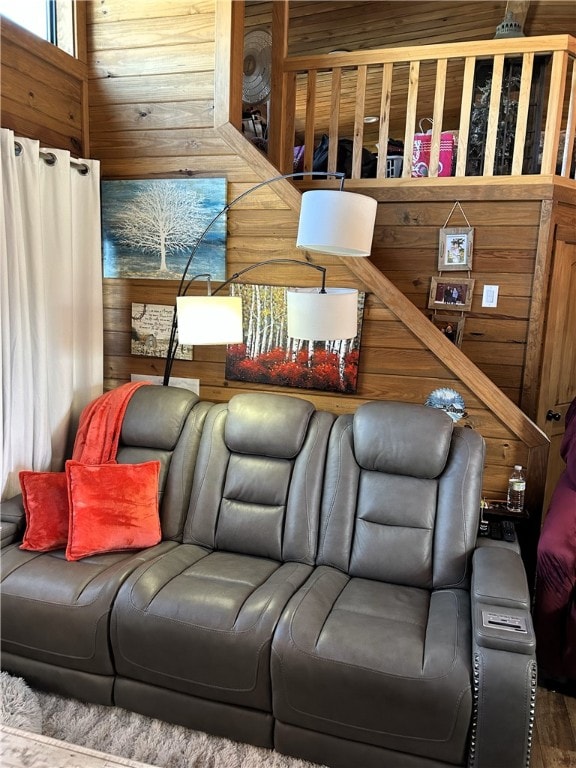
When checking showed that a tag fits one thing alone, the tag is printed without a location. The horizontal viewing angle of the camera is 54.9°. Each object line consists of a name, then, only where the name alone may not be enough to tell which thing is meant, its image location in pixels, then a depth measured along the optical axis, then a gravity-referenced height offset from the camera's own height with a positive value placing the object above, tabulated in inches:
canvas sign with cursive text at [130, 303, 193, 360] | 118.7 -6.7
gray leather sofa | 66.2 -41.5
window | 108.8 +55.4
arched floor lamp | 77.0 +0.7
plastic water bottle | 98.7 -30.8
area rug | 72.5 -59.4
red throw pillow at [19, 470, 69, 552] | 91.6 -36.0
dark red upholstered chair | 85.3 -42.9
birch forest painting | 108.7 -9.5
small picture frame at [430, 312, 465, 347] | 128.6 -2.9
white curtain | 97.0 -1.4
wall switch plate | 124.9 +4.2
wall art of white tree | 113.1 +15.2
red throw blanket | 103.1 -24.6
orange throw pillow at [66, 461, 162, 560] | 90.8 -35.1
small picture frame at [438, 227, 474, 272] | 123.5 +14.5
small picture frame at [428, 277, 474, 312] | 127.3 +4.5
